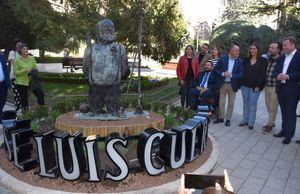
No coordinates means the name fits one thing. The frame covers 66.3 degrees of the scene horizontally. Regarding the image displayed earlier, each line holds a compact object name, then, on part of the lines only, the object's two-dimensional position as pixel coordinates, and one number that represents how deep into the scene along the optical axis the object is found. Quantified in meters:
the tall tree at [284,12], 11.60
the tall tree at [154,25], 8.90
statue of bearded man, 4.12
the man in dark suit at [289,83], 4.53
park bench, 14.02
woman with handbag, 5.54
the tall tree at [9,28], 10.24
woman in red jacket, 6.11
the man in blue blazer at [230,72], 5.53
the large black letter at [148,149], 3.24
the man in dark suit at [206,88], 5.73
